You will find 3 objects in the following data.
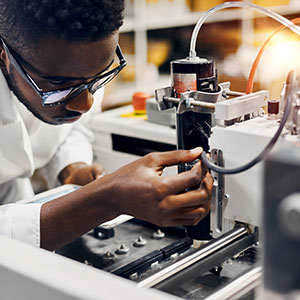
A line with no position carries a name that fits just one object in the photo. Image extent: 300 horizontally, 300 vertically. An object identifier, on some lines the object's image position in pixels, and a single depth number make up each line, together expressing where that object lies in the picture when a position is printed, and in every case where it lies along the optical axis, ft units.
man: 2.66
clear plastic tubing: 2.65
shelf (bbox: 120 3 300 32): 9.21
